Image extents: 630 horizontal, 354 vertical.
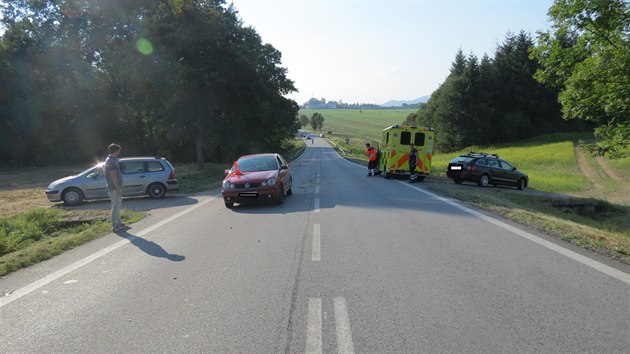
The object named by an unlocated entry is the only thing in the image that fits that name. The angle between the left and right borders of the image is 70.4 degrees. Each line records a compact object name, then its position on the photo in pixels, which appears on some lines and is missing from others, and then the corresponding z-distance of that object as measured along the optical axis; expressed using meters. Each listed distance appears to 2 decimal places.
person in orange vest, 25.29
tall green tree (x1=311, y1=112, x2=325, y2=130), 156.75
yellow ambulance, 22.45
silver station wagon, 15.67
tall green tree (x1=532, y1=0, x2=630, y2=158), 14.02
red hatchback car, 12.80
